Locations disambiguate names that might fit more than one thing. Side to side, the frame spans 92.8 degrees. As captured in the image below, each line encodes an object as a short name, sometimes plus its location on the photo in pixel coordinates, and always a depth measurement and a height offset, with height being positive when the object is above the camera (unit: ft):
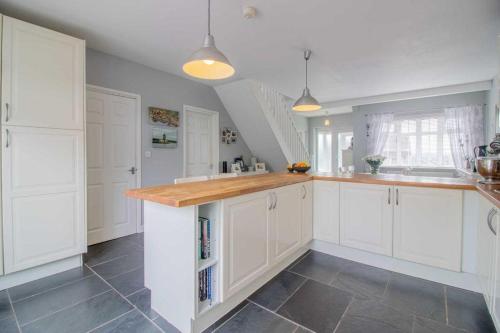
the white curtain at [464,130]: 16.48 +2.35
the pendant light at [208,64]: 5.31 +2.42
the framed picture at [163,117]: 12.12 +2.37
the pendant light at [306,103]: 9.84 +2.45
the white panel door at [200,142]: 14.26 +1.25
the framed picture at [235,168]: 16.29 -0.41
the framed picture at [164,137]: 12.30 +1.31
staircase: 14.49 +2.74
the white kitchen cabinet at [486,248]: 4.61 -1.82
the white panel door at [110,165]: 10.20 -0.16
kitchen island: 4.97 -1.86
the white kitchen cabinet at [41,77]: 6.71 +2.56
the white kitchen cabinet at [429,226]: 6.57 -1.83
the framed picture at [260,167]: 17.69 -0.36
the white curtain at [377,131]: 20.12 +2.71
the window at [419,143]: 18.33 +1.61
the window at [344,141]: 26.11 +2.40
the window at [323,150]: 27.35 +1.44
